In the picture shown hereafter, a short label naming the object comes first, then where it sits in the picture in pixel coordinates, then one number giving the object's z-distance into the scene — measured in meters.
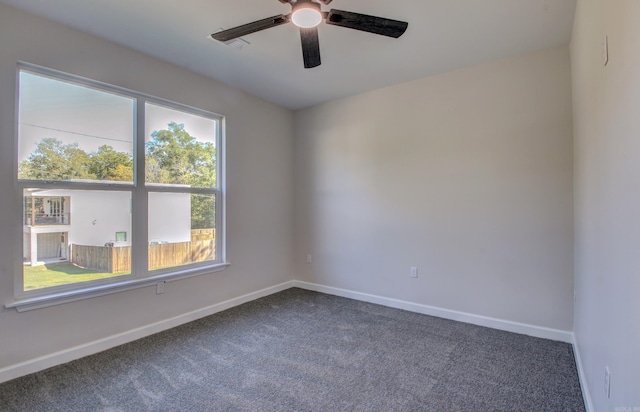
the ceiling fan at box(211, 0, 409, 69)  1.78
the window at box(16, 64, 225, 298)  2.38
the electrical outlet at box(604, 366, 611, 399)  1.38
